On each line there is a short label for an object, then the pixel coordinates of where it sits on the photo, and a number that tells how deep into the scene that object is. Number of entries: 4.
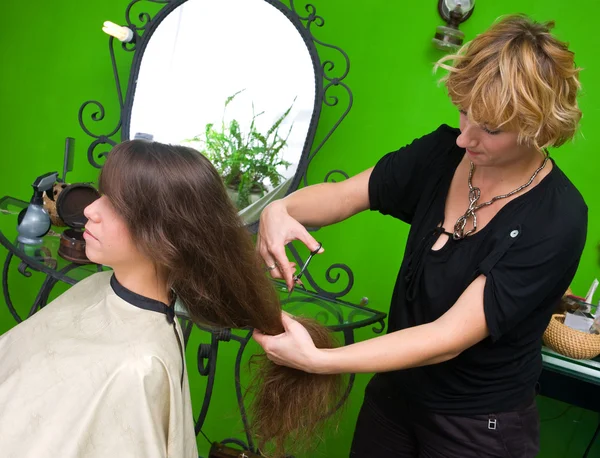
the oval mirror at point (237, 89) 2.05
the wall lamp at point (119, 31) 2.07
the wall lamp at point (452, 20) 1.98
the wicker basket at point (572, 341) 1.74
